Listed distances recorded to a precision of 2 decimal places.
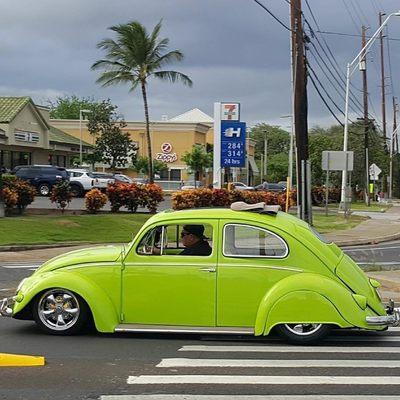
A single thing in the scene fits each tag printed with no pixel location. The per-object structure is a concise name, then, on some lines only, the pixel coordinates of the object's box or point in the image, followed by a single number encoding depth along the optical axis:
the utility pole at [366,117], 52.79
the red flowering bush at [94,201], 25.41
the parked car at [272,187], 54.77
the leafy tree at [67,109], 107.31
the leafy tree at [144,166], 69.48
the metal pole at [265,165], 97.16
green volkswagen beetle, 7.34
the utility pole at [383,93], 71.25
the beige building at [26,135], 48.69
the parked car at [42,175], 40.62
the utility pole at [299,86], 23.28
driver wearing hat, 7.76
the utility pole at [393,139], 70.75
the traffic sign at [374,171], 49.01
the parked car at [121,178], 49.69
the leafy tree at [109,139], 69.75
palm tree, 38.97
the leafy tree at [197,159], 68.88
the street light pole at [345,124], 35.81
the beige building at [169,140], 75.62
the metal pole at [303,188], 22.06
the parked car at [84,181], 42.94
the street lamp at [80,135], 61.59
